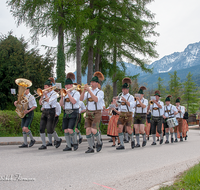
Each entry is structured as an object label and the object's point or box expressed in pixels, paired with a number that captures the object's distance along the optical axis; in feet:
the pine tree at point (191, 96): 184.65
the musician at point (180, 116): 44.97
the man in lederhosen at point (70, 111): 25.59
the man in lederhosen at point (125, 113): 29.01
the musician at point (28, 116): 27.73
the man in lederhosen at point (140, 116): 32.89
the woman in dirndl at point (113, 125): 33.55
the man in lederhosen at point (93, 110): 24.72
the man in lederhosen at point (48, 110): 26.91
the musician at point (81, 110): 34.03
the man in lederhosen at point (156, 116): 36.91
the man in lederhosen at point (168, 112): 41.57
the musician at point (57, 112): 29.86
